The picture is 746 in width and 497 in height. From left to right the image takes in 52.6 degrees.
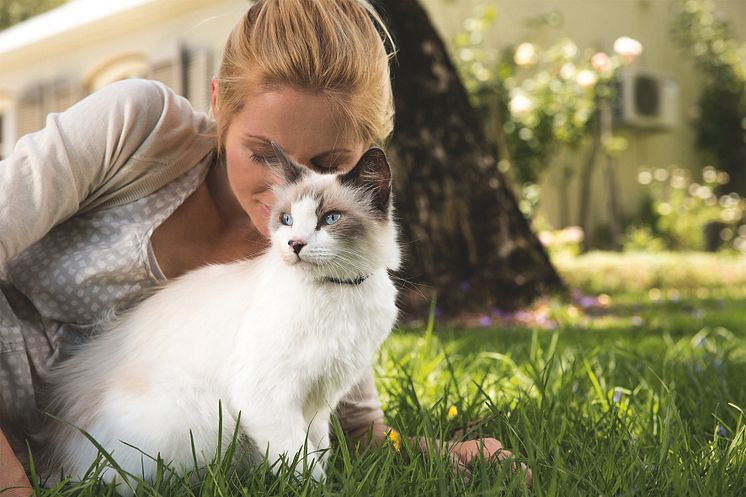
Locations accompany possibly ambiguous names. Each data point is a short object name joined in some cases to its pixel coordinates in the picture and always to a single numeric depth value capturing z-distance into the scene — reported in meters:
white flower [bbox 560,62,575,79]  9.54
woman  1.71
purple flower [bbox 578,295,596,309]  5.14
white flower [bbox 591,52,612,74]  9.34
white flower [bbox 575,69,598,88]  9.10
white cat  1.51
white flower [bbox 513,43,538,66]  8.77
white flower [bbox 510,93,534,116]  8.58
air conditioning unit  10.70
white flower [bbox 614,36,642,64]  9.61
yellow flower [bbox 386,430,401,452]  1.72
